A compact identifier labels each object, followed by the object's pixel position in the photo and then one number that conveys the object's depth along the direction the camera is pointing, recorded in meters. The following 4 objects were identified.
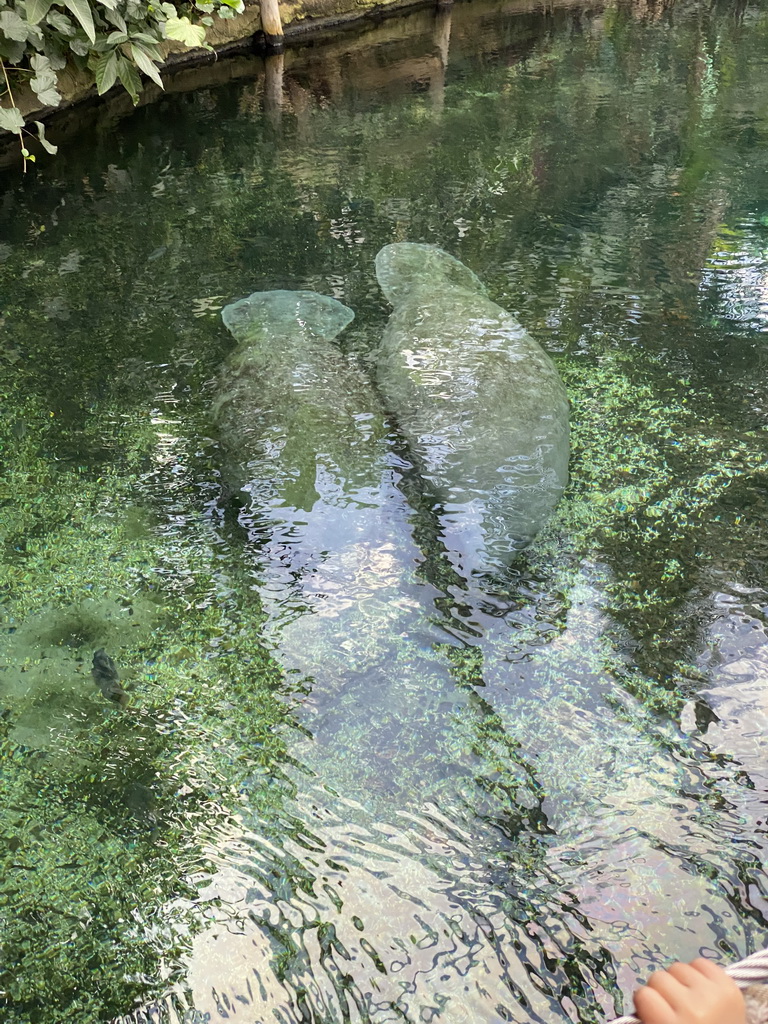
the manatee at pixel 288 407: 3.11
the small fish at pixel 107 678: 2.38
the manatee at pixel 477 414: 2.82
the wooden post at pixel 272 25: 9.18
